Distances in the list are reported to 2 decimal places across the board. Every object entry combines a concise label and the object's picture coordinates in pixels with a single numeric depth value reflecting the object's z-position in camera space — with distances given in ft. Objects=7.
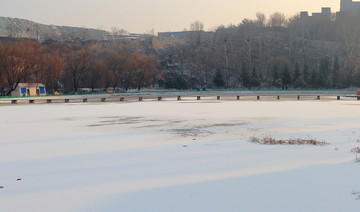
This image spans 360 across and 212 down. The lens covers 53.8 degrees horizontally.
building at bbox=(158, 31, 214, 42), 490.08
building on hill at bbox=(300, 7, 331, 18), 526.57
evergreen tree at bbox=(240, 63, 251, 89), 292.81
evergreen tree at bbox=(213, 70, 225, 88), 298.35
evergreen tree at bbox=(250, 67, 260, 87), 291.99
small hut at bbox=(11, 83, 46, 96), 204.13
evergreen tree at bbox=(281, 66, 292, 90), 279.08
